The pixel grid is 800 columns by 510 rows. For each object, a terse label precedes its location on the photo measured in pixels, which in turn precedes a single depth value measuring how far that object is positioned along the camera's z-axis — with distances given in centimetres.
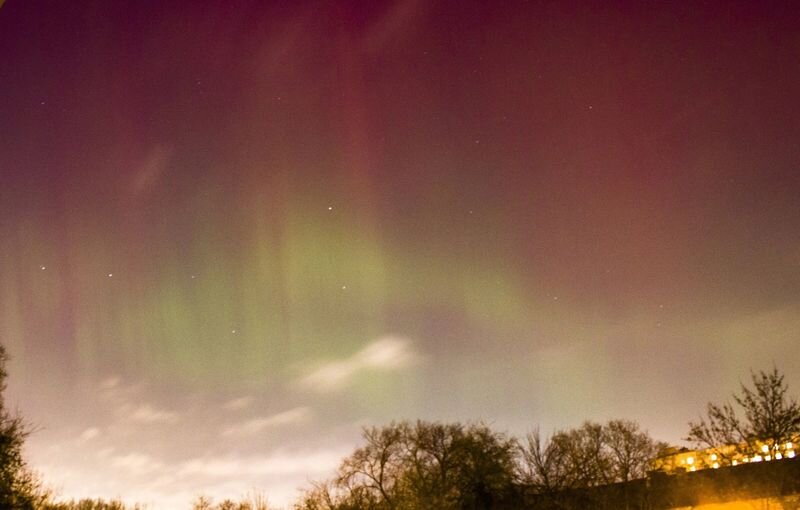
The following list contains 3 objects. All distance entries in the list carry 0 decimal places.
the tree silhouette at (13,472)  3077
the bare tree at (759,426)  3000
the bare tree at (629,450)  6688
